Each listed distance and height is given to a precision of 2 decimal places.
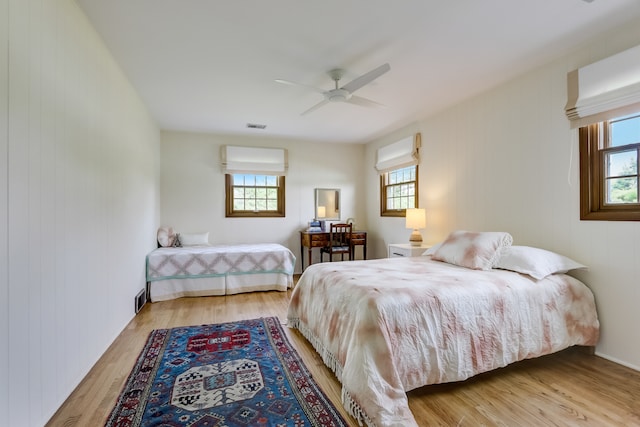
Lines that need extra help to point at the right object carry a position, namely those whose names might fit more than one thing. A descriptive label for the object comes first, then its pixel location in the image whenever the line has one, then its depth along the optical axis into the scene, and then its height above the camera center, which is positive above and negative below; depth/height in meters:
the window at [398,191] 4.61 +0.34
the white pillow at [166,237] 4.59 -0.38
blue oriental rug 1.67 -1.11
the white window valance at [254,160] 5.12 +0.89
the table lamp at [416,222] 4.00 -0.14
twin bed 3.96 -0.80
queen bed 1.66 -0.69
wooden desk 5.07 -0.47
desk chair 5.03 -0.49
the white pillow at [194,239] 4.76 -0.42
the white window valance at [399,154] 4.37 +0.89
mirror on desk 5.69 +0.14
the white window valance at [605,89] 2.11 +0.90
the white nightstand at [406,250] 3.74 -0.48
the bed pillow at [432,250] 3.26 -0.41
